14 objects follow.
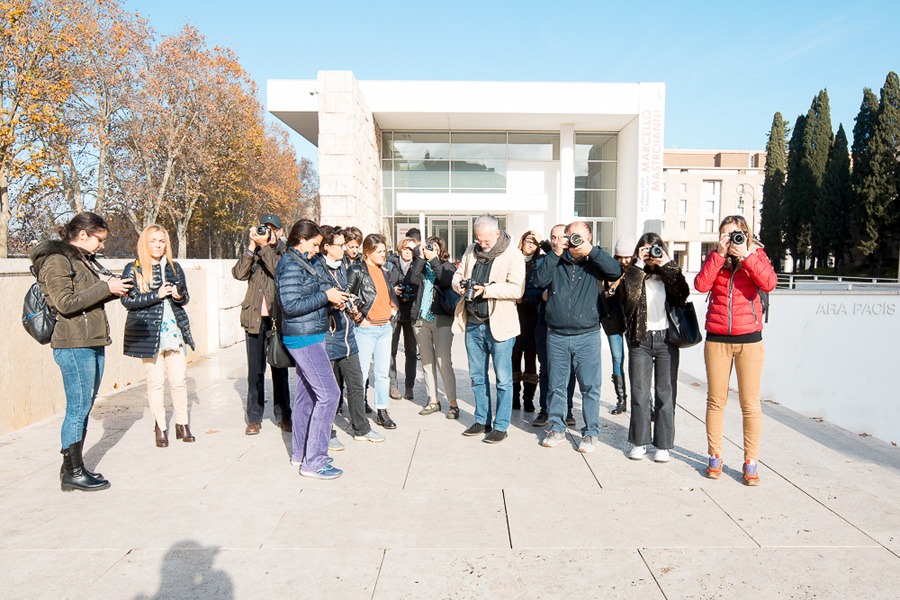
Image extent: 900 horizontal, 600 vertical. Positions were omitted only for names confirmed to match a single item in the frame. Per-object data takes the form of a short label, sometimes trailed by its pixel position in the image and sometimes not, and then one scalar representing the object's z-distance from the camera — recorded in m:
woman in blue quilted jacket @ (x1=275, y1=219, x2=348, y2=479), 4.22
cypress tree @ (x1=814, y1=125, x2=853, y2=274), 42.09
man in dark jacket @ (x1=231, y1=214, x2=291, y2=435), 5.48
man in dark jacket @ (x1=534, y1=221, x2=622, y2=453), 4.97
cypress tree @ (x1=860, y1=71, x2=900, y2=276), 37.91
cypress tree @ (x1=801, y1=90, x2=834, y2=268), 45.12
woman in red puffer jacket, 4.26
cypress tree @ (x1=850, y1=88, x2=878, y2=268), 39.16
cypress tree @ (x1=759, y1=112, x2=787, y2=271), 50.94
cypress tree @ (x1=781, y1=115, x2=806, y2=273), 46.34
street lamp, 76.32
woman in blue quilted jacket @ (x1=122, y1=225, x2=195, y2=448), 4.86
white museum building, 23.06
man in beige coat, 5.25
